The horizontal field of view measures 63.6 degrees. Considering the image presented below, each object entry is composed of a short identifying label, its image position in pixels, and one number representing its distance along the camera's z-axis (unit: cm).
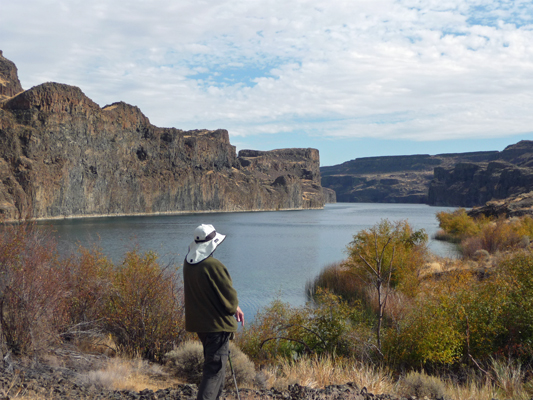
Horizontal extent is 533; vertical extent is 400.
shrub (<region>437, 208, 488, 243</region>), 4459
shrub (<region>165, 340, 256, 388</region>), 716
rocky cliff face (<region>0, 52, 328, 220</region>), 9356
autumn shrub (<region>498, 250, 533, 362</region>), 884
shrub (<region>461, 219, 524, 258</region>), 3088
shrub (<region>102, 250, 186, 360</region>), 905
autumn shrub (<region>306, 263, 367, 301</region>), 2031
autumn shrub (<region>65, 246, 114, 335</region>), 953
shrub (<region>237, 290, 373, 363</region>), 994
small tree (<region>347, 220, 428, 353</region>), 1845
